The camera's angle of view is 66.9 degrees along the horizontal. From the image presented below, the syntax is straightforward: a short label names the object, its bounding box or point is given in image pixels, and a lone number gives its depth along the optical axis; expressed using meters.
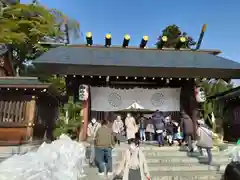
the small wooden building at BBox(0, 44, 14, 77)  14.37
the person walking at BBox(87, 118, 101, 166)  6.46
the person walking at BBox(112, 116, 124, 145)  8.78
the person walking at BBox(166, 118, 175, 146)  8.53
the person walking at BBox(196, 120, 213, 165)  6.29
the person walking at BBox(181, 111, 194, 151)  7.49
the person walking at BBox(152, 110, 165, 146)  7.94
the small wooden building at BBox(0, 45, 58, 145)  10.49
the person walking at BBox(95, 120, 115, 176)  5.83
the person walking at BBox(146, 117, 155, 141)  9.49
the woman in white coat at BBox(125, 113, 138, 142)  8.47
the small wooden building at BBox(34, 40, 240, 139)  8.15
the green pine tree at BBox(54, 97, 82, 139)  8.04
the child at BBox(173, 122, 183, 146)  8.50
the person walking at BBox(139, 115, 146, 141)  9.62
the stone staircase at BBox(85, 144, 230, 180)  5.75
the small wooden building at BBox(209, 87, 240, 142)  13.68
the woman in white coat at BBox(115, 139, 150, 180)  3.92
